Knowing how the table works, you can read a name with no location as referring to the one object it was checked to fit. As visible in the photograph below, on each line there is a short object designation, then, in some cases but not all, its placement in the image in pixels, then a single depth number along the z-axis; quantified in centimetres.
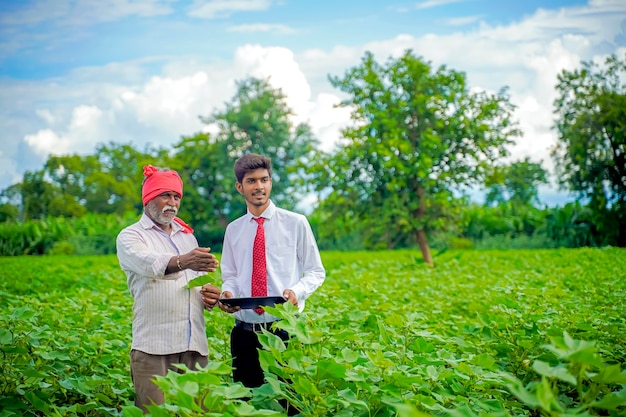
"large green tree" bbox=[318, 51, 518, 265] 1471
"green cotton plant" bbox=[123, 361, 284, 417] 221
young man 387
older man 361
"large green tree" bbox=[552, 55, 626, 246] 2167
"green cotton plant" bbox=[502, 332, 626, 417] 185
